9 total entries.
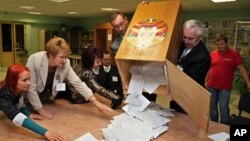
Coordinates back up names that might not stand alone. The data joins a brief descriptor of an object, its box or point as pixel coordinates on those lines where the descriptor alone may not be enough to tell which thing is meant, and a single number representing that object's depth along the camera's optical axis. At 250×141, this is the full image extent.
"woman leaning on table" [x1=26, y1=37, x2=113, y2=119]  1.65
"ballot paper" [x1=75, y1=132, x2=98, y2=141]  1.27
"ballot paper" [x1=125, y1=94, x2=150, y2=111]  1.66
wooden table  1.35
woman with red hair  1.37
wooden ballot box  1.31
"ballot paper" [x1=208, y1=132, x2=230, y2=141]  1.33
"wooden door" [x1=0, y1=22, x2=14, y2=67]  9.45
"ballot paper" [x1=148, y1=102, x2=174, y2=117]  1.70
